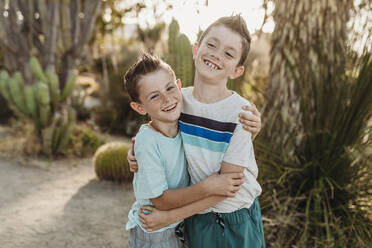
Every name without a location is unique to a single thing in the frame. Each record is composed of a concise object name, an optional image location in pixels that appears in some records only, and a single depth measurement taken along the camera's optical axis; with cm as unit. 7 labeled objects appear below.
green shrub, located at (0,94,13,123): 812
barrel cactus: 448
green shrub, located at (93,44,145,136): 770
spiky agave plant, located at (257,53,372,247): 259
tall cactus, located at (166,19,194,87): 295
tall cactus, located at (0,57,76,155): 535
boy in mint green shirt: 142
